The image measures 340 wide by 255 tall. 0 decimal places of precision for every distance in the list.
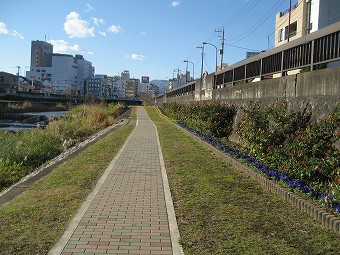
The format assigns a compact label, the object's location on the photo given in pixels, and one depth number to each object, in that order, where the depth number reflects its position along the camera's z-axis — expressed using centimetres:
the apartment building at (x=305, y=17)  4284
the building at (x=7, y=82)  12362
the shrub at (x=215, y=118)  1547
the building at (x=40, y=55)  17468
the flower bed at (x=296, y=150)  629
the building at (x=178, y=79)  10278
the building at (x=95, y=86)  16862
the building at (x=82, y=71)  17050
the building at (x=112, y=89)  19312
